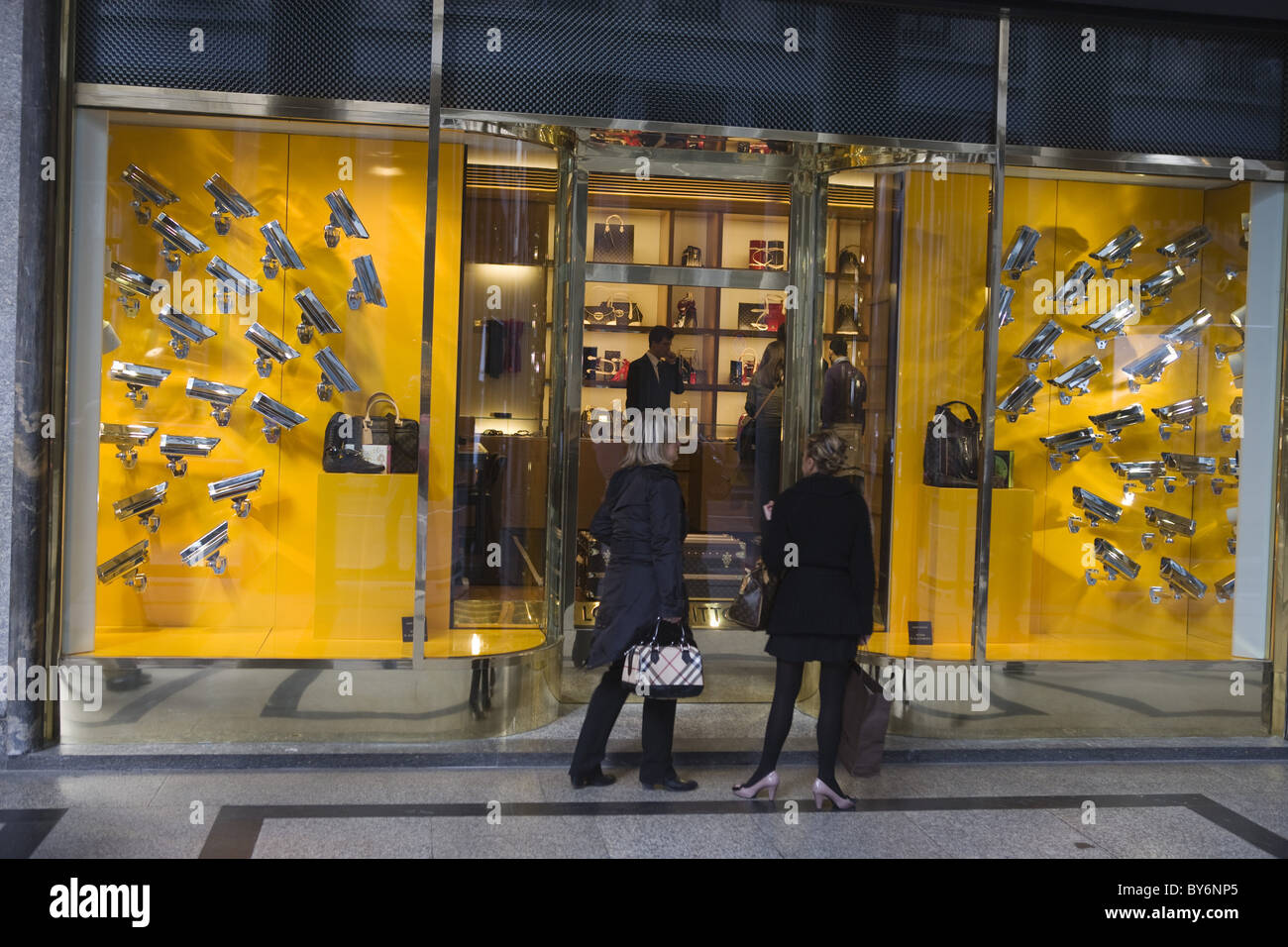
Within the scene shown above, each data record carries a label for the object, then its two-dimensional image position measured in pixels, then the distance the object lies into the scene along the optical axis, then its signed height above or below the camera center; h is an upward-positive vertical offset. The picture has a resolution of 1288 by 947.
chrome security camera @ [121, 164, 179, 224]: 5.42 +1.09
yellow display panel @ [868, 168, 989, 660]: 5.98 +0.40
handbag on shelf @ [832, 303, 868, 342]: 6.23 +0.69
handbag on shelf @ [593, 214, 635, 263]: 6.24 +1.06
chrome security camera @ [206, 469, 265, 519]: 5.67 -0.21
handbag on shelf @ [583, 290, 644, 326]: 6.27 +0.71
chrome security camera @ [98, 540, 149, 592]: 5.44 -0.56
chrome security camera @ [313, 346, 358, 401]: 5.67 +0.32
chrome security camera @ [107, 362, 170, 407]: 5.43 +0.27
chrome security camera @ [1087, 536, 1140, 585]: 6.29 -0.48
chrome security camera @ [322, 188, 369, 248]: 5.66 +1.01
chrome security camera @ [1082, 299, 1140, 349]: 6.21 +0.72
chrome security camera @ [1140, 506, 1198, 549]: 6.29 -0.28
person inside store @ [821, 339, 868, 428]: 6.23 +0.34
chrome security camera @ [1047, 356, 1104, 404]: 6.21 +0.43
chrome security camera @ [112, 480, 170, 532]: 5.47 -0.29
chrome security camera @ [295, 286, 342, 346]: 5.66 +0.57
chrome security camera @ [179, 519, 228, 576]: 5.62 -0.49
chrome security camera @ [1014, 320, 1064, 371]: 6.15 +0.59
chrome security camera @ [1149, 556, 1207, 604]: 6.28 -0.55
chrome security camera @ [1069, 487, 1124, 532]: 6.27 -0.21
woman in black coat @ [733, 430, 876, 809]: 4.74 -0.47
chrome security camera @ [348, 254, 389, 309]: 5.65 +0.73
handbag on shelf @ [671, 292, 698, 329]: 6.38 +0.73
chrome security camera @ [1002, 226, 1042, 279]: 6.07 +1.03
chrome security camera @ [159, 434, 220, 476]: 5.57 -0.03
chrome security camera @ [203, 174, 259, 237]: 5.56 +1.06
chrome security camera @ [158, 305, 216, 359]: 5.52 +0.49
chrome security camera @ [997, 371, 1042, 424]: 6.14 +0.32
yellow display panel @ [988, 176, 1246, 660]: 6.13 +0.14
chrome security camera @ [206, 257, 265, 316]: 5.59 +0.73
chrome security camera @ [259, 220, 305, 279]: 5.63 +0.87
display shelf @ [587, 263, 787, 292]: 6.25 +0.90
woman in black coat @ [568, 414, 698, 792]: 4.83 -0.41
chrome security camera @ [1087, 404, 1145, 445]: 6.24 +0.24
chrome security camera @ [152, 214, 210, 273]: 5.49 +0.89
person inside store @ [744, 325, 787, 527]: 6.43 +0.27
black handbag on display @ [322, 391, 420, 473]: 5.64 +0.02
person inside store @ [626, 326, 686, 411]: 6.34 +0.40
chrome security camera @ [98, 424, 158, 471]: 5.42 +0.01
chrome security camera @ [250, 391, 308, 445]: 5.69 +0.12
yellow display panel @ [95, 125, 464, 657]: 5.52 +0.12
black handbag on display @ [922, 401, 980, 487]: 6.03 +0.06
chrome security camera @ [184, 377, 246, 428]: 5.59 +0.21
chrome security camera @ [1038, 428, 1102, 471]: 6.21 +0.11
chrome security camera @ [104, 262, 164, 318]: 5.38 +0.67
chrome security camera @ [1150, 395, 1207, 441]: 6.24 +0.28
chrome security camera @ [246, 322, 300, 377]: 5.66 +0.42
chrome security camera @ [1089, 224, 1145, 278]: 6.18 +1.07
